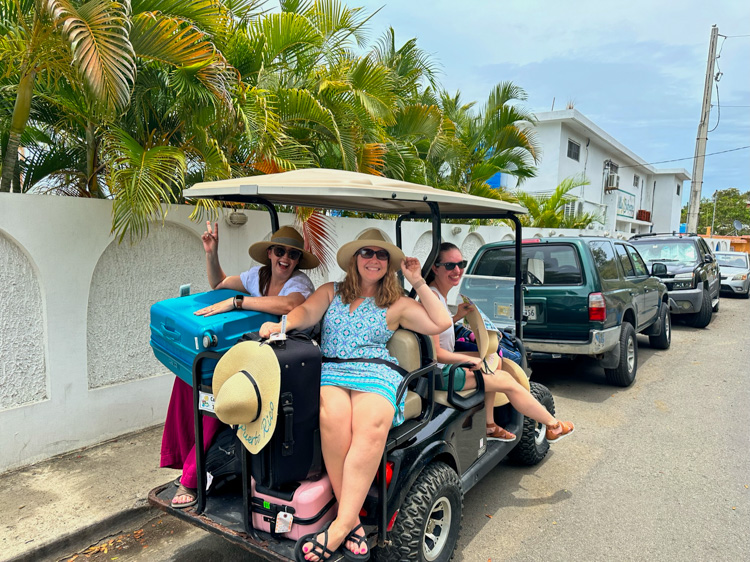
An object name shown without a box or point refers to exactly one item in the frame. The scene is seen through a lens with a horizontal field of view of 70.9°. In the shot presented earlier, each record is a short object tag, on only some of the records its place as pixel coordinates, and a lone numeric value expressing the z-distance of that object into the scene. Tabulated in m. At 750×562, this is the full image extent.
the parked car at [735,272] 15.91
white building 21.03
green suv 5.64
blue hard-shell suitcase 2.53
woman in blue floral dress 2.29
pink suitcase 2.29
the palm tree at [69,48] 3.20
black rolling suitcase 2.23
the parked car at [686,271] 9.96
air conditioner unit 25.70
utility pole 19.84
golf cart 2.39
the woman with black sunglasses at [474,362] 3.33
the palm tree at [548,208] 14.45
